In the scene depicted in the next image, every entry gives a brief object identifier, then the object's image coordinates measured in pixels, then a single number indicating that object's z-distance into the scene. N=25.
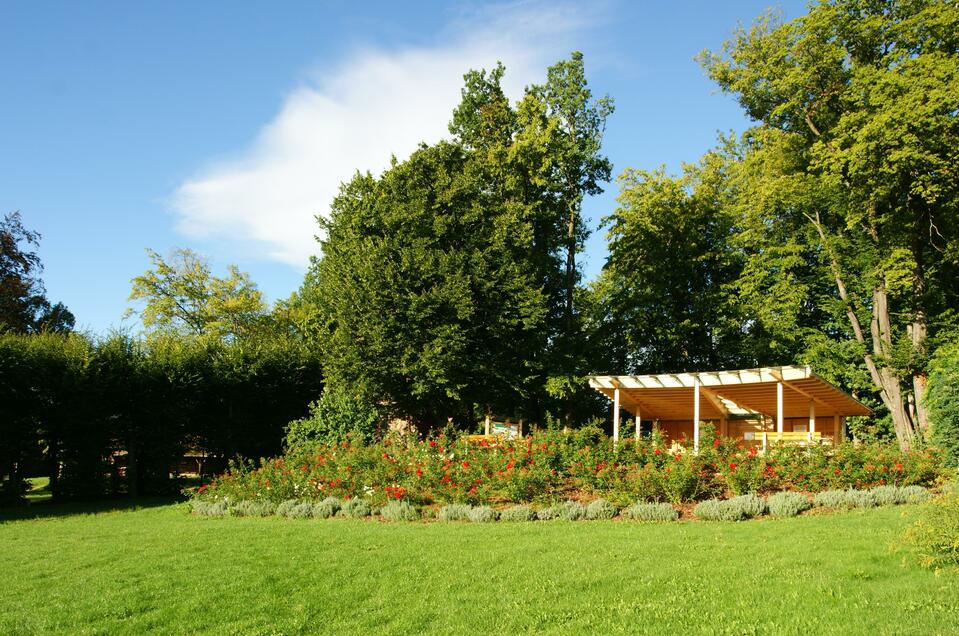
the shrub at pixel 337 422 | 19.59
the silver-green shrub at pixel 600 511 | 11.08
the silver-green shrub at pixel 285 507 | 13.34
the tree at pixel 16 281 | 28.34
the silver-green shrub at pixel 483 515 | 11.27
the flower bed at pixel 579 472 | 11.74
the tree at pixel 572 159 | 24.95
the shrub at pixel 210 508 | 14.12
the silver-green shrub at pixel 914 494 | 10.86
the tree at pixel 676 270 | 27.70
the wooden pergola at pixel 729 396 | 15.80
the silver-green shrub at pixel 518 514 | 11.23
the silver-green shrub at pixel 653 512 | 10.60
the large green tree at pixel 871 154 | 17.05
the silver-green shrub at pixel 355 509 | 12.59
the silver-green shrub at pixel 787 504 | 10.48
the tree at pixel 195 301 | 36.94
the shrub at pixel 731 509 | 10.43
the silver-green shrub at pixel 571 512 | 11.10
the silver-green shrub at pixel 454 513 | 11.59
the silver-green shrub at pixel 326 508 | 12.91
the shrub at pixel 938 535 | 6.05
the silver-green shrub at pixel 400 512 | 11.93
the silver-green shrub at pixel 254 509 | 13.73
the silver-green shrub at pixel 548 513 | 11.21
